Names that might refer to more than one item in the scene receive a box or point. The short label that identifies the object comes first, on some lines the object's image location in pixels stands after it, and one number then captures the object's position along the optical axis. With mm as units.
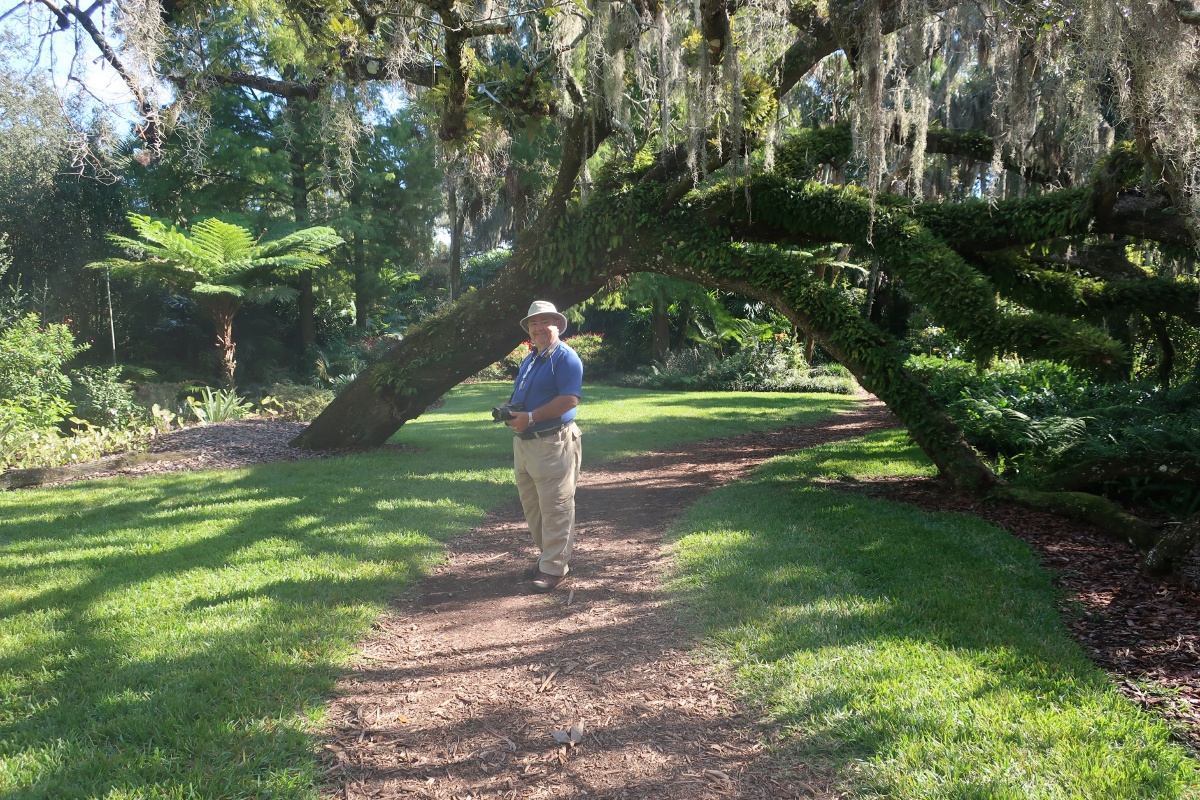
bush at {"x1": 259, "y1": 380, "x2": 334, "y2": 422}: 13680
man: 4887
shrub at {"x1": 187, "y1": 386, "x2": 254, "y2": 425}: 13023
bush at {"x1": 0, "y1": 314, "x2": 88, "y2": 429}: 10211
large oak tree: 6398
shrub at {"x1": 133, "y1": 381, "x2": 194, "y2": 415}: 14859
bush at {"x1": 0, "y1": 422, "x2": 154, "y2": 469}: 9523
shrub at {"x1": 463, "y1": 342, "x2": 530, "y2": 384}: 24000
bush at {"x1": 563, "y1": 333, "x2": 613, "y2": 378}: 24719
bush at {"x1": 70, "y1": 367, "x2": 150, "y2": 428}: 11945
